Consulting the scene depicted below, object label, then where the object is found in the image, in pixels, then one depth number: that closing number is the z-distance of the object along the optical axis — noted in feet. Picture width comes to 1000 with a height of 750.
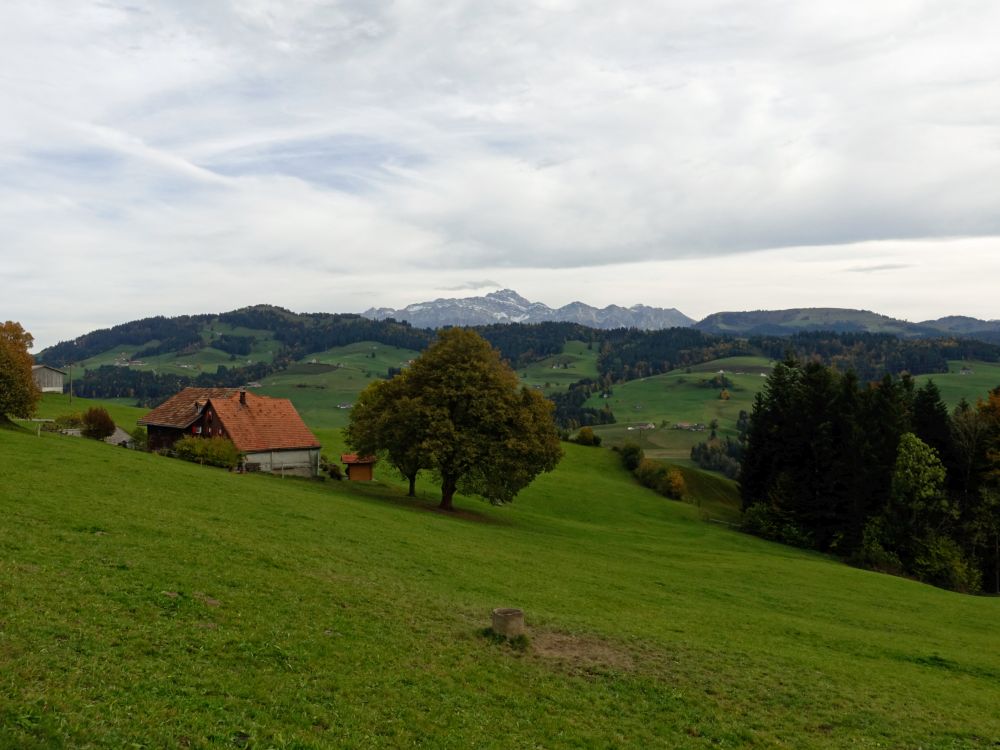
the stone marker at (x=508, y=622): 69.82
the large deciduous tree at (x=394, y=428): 174.29
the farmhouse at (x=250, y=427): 219.00
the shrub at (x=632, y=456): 357.20
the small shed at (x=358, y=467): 243.27
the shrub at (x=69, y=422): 224.53
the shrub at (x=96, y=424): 222.48
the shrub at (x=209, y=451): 194.49
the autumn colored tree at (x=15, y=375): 162.81
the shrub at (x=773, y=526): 240.53
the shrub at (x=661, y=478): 313.94
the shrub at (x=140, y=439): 242.37
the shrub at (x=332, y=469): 234.38
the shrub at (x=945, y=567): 197.77
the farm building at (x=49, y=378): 355.36
